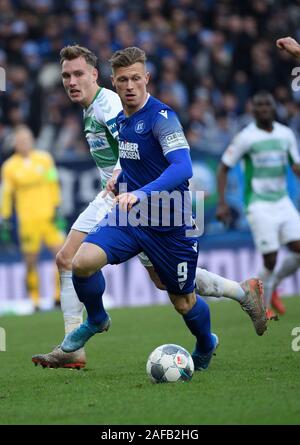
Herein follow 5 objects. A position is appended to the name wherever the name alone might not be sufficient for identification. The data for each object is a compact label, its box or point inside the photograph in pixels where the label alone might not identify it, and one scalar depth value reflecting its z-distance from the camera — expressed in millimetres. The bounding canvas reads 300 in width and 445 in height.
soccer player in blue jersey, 13883
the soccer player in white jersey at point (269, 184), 23594
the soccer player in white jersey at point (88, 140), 15977
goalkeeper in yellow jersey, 30141
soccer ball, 13703
